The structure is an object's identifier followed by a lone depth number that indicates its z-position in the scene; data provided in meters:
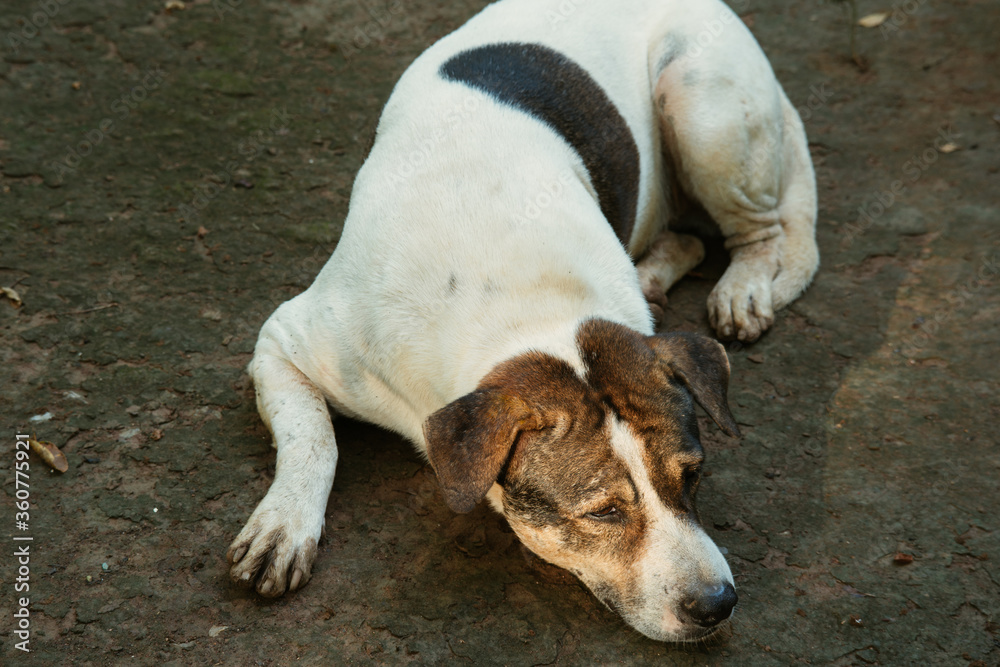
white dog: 2.65
